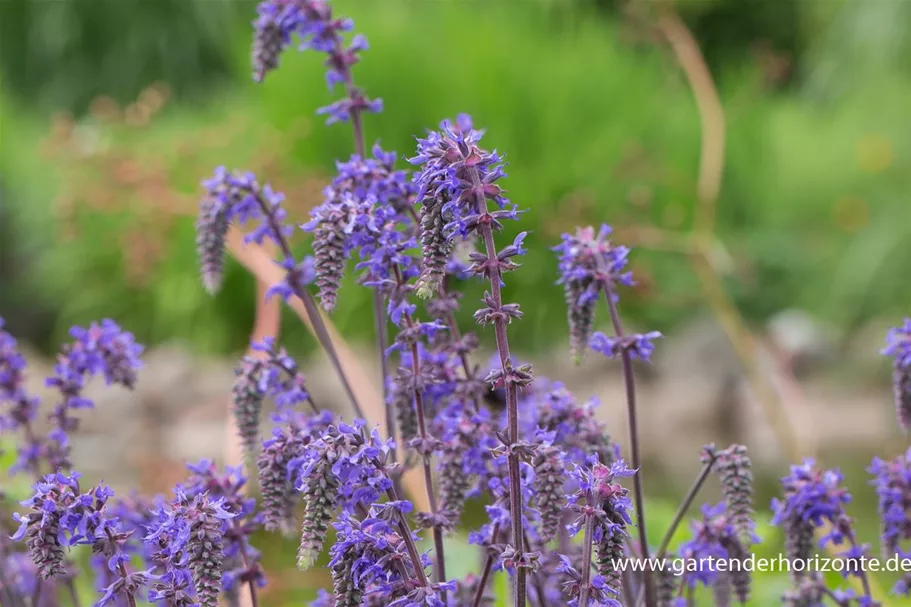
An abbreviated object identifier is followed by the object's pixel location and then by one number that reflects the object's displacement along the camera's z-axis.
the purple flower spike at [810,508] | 1.90
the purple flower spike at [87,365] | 2.03
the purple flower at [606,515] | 1.71
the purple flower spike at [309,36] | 2.02
